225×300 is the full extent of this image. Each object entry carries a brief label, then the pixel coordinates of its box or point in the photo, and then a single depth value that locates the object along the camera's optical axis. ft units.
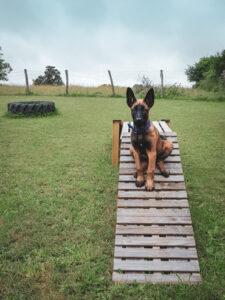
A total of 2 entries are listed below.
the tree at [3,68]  126.93
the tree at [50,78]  201.77
